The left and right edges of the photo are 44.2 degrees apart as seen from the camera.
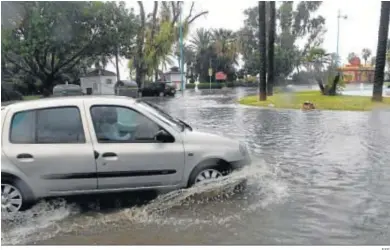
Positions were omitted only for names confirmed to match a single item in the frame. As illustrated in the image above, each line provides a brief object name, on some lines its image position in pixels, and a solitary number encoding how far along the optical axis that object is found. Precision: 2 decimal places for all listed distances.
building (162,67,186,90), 60.47
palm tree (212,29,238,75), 71.19
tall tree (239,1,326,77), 69.25
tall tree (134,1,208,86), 46.41
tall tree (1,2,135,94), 33.09
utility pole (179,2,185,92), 47.75
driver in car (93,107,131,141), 5.97
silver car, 5.73
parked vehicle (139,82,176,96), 42.19
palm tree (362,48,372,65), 91.06
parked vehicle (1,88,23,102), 21.89
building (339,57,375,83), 48.50
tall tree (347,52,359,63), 74.00
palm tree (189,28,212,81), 72.31
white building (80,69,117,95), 40.20
